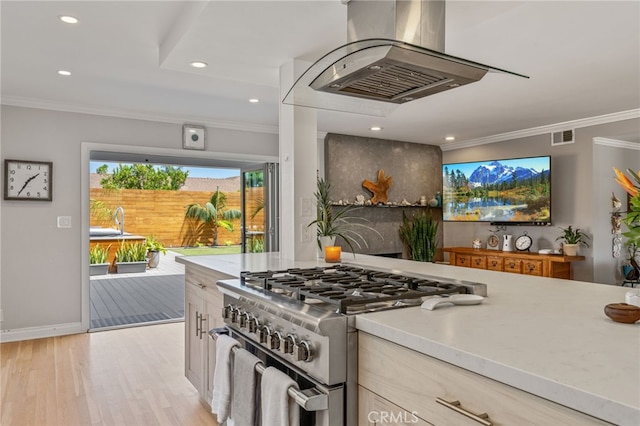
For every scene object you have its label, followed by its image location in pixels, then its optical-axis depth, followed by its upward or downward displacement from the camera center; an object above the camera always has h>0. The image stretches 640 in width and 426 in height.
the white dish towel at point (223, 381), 1.69 -0.67
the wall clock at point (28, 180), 4.11 +0.31
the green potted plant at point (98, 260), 7.97 -0.89
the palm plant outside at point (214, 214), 11.25 -0.04
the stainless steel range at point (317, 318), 1.21 -0.34
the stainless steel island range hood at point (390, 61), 1.61 +0.58
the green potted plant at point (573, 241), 5.00 -0.33
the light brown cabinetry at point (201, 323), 2.37 -0.66
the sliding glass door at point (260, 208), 5.62 +0.06
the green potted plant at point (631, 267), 5.05 -0.67
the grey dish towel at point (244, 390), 1.50 -0.64
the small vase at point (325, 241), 2.92 -0.19
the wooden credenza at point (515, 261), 4.99 -0.61
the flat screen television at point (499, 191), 5.34 +0.28
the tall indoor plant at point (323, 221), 2.94 -0.06
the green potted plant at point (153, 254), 8.86 -0.85
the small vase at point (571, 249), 5.00 -0.43
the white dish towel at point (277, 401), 1.28 -0.57
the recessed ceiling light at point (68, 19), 2.42 +1.10
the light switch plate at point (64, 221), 4.35 -0.09
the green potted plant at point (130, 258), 8.23 -0.87
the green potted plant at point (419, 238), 6.43 -0.38
